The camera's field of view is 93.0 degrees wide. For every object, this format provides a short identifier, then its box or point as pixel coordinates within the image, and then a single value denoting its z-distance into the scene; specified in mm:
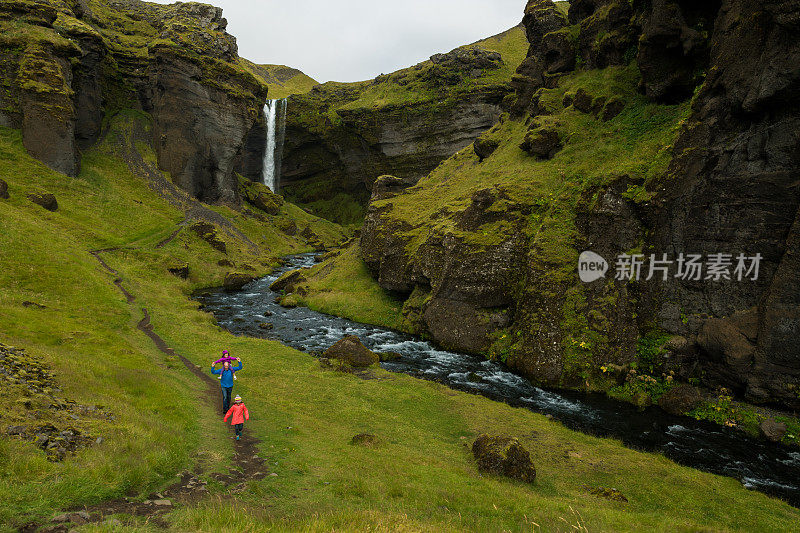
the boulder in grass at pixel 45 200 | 59031
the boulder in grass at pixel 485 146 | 60406
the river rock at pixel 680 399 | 24719
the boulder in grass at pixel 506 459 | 16328
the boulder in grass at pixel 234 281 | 63344
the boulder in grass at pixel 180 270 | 62281
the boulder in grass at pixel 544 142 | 46031
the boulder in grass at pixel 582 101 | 47438
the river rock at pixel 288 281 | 62188
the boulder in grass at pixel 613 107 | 43312
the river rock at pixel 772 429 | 21031
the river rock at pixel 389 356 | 34888
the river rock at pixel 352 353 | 32188
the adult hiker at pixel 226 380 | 19516
